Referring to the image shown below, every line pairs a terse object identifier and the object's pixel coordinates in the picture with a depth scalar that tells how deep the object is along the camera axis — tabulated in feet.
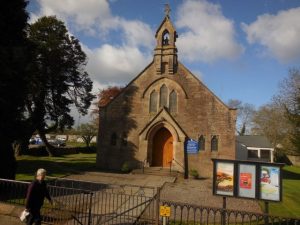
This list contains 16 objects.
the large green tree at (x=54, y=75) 83.73
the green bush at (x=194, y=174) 61.12
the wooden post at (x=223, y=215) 22.88
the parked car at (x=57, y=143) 153.78
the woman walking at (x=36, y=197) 22.09
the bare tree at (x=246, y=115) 198.30
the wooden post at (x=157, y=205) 24.16
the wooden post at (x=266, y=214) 21.42
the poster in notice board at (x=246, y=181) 26.17
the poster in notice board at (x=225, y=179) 27.04
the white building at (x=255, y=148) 130.45
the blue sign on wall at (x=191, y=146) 63.19
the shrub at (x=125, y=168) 62.89
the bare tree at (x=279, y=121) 64.78
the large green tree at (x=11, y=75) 39.96
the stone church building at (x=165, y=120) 62.74
